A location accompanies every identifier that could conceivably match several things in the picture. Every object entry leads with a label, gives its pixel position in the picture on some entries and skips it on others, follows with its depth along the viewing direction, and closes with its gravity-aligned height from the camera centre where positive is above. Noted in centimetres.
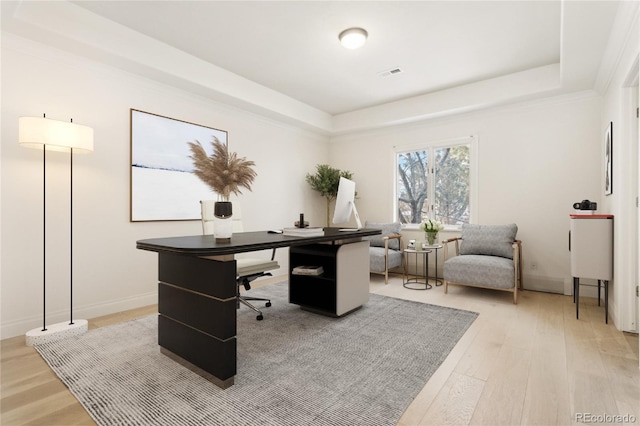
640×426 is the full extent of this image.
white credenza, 296 -32
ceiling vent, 397 +181
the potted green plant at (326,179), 564 +60
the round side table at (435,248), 433 -48
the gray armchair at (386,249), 466 -57
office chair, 299 -53
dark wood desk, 182 -55
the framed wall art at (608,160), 308 +55
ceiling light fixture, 307 +174
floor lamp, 246 +55
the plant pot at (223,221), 206 -6
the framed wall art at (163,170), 345 +49
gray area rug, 162 -103
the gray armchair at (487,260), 359 -57
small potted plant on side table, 443 -23
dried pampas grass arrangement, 204 +29
